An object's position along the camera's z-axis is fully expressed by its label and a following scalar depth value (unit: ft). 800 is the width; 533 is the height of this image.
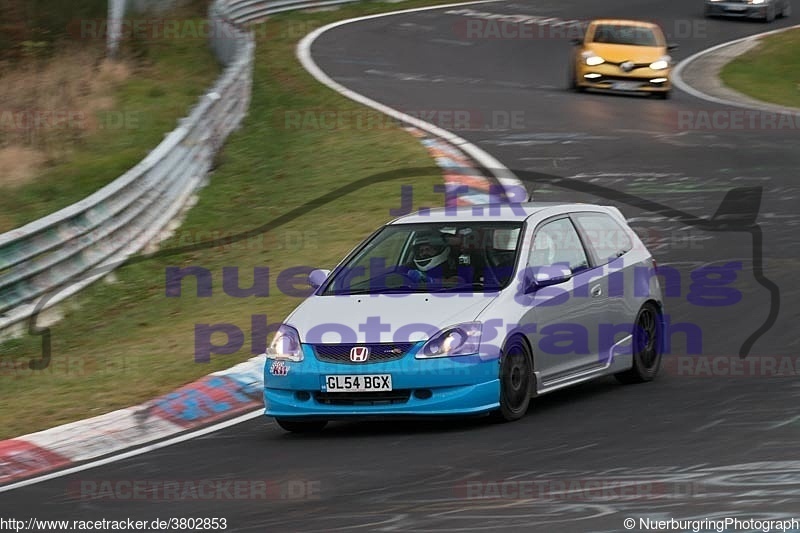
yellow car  174.09
